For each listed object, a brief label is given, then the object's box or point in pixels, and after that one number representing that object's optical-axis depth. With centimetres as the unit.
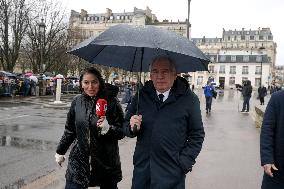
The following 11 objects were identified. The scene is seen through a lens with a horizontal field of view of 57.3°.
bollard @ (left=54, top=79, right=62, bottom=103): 1361
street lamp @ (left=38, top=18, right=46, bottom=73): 1697
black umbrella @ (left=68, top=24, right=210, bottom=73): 216
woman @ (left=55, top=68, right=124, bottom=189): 238
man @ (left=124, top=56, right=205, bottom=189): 214
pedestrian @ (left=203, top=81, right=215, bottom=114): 1318
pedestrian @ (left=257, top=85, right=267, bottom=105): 1940
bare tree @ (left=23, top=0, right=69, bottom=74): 2449
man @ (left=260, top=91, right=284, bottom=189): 236
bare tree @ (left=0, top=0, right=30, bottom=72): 2205
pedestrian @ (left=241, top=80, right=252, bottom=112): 1366
